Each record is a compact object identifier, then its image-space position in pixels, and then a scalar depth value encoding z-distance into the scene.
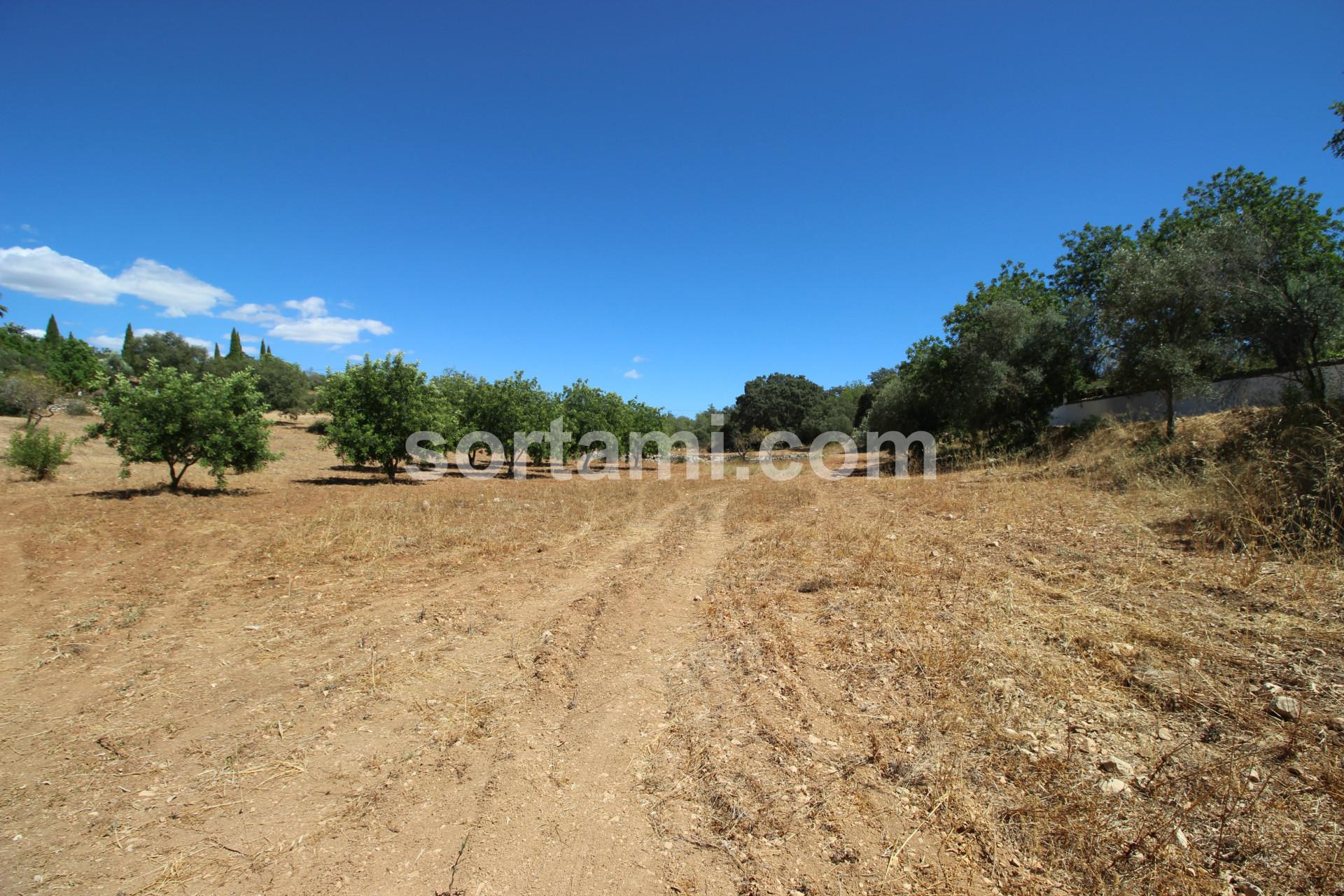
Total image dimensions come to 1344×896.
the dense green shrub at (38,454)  14.26
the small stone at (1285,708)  3.08
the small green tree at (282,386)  42.69
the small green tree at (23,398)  28.50
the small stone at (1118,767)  2.82
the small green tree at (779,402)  58.44
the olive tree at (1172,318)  11.77
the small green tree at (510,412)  24.89
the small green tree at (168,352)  49.06
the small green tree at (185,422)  12.56
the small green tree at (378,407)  18.08
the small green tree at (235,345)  74.12
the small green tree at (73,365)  46.62
